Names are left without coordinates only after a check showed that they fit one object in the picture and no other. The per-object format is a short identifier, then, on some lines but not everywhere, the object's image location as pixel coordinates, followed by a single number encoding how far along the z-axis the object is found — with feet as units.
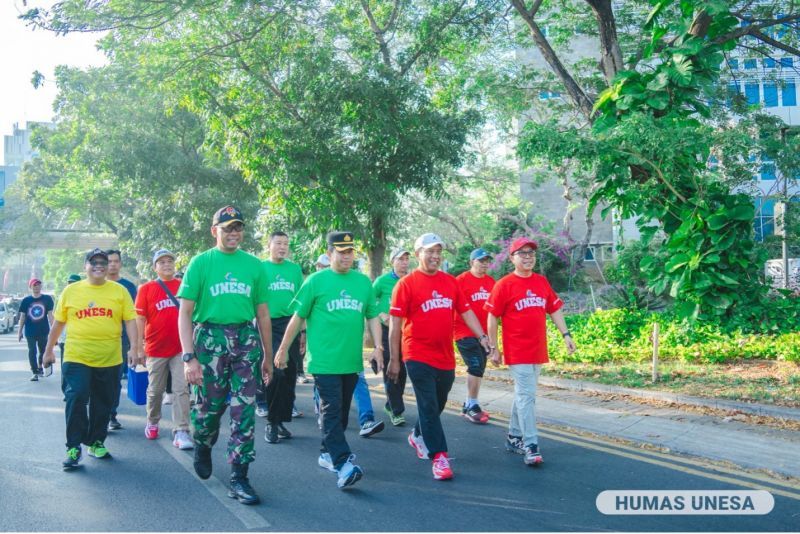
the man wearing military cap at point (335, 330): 18.97
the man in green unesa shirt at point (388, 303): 27.35
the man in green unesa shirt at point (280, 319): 24.61
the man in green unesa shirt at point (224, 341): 17.85
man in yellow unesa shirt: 21.43
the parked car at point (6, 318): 113.50
